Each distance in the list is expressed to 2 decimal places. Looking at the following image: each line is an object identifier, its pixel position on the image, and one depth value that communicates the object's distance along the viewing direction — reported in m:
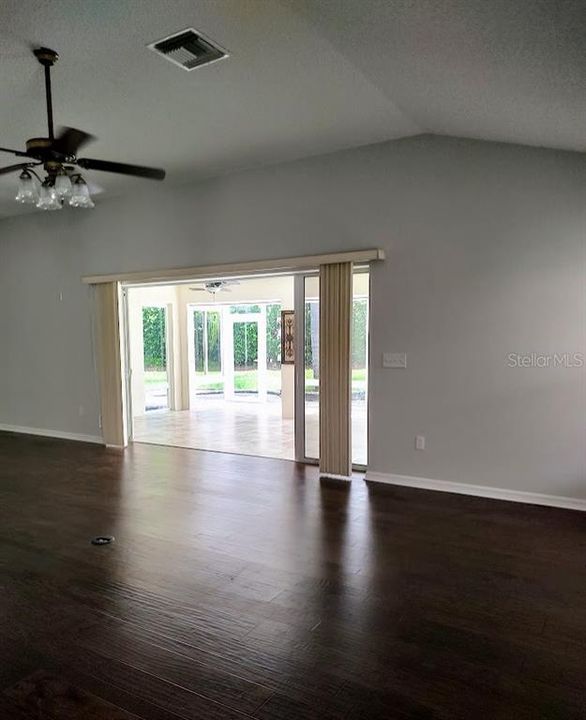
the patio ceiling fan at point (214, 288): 8.49
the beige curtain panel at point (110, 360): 6.25
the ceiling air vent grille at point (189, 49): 2.73
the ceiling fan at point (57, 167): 2.81
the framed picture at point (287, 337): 8.23
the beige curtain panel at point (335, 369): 4.76
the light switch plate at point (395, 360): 4.59
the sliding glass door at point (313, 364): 4.95
